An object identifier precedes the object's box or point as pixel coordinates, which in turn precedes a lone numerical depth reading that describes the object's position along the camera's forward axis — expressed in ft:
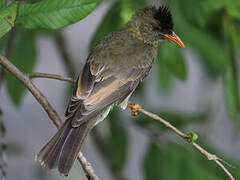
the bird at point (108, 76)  19.89
